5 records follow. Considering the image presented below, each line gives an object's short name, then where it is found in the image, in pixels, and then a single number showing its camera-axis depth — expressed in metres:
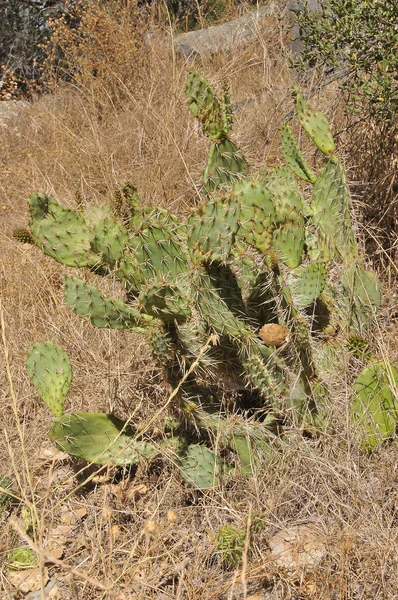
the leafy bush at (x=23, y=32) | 7.96
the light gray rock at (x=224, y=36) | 5.52
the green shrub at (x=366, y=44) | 2.79
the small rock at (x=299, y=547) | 1.87
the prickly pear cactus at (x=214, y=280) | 2.03
